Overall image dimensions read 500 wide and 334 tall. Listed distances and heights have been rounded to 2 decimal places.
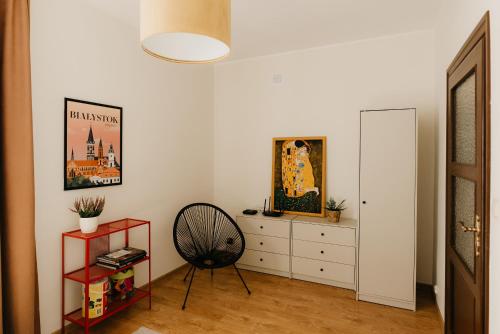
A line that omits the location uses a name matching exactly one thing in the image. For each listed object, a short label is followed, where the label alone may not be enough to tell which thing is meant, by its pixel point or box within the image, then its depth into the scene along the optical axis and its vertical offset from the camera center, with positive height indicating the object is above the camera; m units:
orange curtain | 1.95 -0.05
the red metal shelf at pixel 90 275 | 2.31 -0.87
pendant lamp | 1.36 +0.65
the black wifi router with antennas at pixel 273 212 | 3.70 -0.58
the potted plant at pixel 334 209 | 3.37 -0.49
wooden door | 1.47 -0.13
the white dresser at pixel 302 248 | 3.25 -0.93
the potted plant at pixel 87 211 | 2.39 -0.37
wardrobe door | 2.83 -0.40
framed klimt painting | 3.66 -0.14
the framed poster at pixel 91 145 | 2.49 +0.16
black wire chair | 3.11 -0.80
